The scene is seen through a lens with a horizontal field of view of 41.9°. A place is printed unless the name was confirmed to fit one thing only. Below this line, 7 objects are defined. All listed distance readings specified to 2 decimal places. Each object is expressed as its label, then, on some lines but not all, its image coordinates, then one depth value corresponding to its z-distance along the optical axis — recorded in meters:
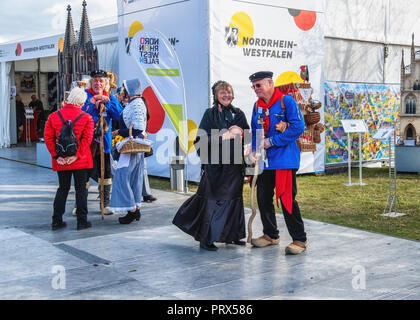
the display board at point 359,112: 12.25
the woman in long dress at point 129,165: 6.82
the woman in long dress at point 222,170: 5.53
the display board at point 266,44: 10.05
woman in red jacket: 6.39
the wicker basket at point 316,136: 9.43
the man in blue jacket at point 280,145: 5.33
